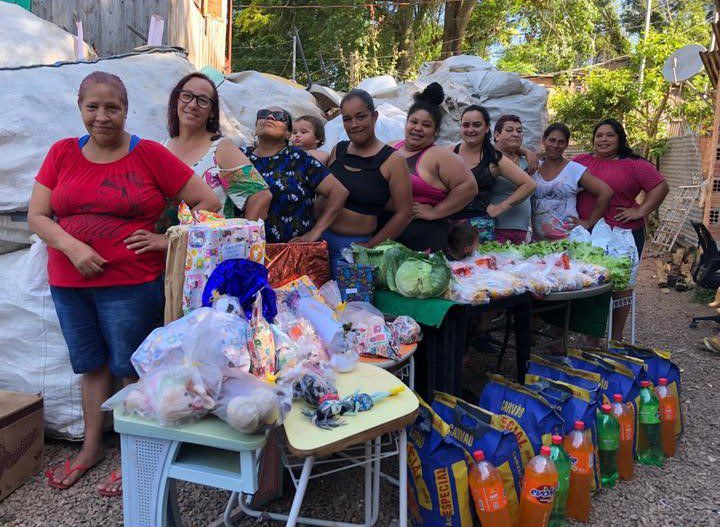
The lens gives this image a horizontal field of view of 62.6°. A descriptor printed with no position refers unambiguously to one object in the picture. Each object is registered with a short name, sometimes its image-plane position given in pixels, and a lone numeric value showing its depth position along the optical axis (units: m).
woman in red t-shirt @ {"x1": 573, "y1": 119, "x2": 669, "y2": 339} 4.47
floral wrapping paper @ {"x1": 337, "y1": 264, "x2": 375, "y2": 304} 2.94
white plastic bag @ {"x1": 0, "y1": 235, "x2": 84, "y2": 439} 3.05
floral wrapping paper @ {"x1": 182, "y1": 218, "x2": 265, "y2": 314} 2.22
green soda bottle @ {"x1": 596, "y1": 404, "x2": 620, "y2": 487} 2.90
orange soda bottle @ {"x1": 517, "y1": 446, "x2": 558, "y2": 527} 2.41
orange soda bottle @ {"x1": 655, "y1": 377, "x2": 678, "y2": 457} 3.26
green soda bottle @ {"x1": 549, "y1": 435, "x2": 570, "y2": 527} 2.58
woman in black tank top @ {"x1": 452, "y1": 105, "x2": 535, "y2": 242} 3.92
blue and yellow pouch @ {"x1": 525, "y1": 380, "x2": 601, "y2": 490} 2.79
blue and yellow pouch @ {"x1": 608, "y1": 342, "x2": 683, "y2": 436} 3.40
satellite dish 10.32
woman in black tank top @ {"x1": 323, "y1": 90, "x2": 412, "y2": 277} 3.14
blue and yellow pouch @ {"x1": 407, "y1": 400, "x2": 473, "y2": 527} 2.36
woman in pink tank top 3.41
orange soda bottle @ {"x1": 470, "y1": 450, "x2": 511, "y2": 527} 2.33
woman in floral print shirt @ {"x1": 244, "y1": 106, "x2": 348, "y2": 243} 2.90
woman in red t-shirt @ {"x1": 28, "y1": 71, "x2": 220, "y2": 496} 2.42
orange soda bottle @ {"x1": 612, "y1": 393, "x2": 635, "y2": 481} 2.99
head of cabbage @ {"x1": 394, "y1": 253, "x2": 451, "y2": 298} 2.86
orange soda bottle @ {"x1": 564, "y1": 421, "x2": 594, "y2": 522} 2.66
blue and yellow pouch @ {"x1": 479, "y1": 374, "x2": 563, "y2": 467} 2.58
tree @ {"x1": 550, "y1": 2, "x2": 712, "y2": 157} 12.99
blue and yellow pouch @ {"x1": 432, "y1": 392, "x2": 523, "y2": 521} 2.41
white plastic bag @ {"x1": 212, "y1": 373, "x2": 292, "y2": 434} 1.63
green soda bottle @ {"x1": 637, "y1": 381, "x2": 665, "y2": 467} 3.17
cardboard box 2.69
